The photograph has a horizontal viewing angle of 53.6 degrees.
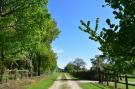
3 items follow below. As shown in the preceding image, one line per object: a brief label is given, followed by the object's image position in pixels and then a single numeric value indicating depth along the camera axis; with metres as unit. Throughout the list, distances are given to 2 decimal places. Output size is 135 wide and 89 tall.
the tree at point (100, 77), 16.26
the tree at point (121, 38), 2.78
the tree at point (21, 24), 10.21
